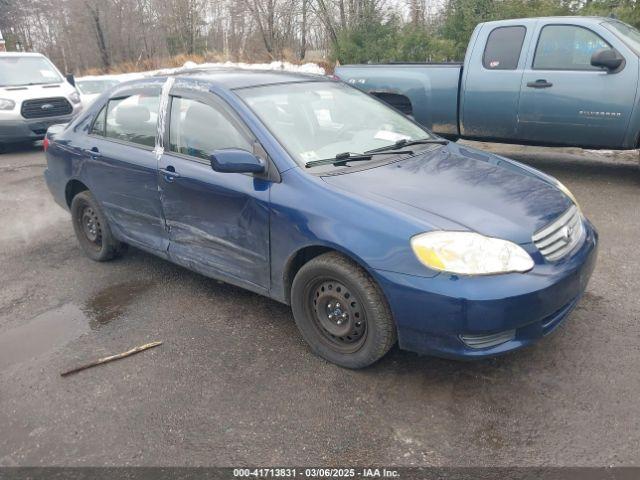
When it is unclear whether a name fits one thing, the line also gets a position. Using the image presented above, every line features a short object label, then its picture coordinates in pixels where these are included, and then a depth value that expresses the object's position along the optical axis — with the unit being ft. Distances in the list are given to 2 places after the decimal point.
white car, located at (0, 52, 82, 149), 34.63
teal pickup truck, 20.59
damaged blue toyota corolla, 9.02
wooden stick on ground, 10.94
